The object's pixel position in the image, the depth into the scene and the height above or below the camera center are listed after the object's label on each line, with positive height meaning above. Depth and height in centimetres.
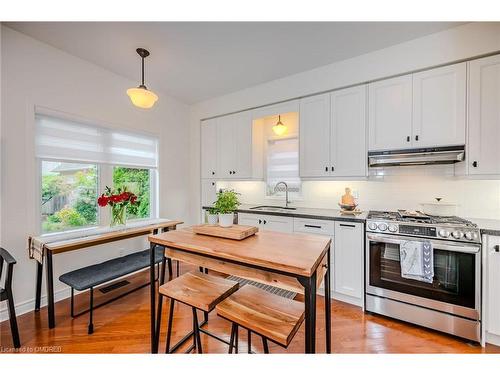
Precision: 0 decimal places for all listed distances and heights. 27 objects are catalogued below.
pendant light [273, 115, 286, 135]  326 +85
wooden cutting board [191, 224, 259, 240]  148 -33
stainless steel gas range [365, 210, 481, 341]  178 -82
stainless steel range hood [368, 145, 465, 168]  207 +28
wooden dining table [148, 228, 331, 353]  103 -40
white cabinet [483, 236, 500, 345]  171 -82
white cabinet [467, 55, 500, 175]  191 +61
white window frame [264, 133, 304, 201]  333 +54
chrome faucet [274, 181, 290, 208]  332 -12
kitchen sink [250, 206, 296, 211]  312 -35
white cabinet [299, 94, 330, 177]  275 +63
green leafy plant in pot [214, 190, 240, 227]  163 -18
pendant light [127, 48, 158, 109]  205 +85
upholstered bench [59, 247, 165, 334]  194 -87
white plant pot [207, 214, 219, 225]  171 -26
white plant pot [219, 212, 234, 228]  163 -26
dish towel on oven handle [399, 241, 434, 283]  189 -67
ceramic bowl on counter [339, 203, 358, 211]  262 -27
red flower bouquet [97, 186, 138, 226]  256 -22
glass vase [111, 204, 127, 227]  264 -36
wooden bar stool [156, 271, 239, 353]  133 -70
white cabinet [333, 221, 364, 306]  229 -84
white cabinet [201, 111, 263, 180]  341 +61
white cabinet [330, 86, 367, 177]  252 +62
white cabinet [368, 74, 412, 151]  228 +77
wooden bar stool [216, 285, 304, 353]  108 -72
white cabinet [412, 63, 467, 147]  205 +76
